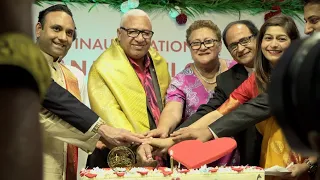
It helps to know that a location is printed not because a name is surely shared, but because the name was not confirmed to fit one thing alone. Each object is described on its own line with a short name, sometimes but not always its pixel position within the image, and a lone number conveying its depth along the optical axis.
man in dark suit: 2.70
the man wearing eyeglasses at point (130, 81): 2.80
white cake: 2.12
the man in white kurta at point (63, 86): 2.52
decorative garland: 3.57
